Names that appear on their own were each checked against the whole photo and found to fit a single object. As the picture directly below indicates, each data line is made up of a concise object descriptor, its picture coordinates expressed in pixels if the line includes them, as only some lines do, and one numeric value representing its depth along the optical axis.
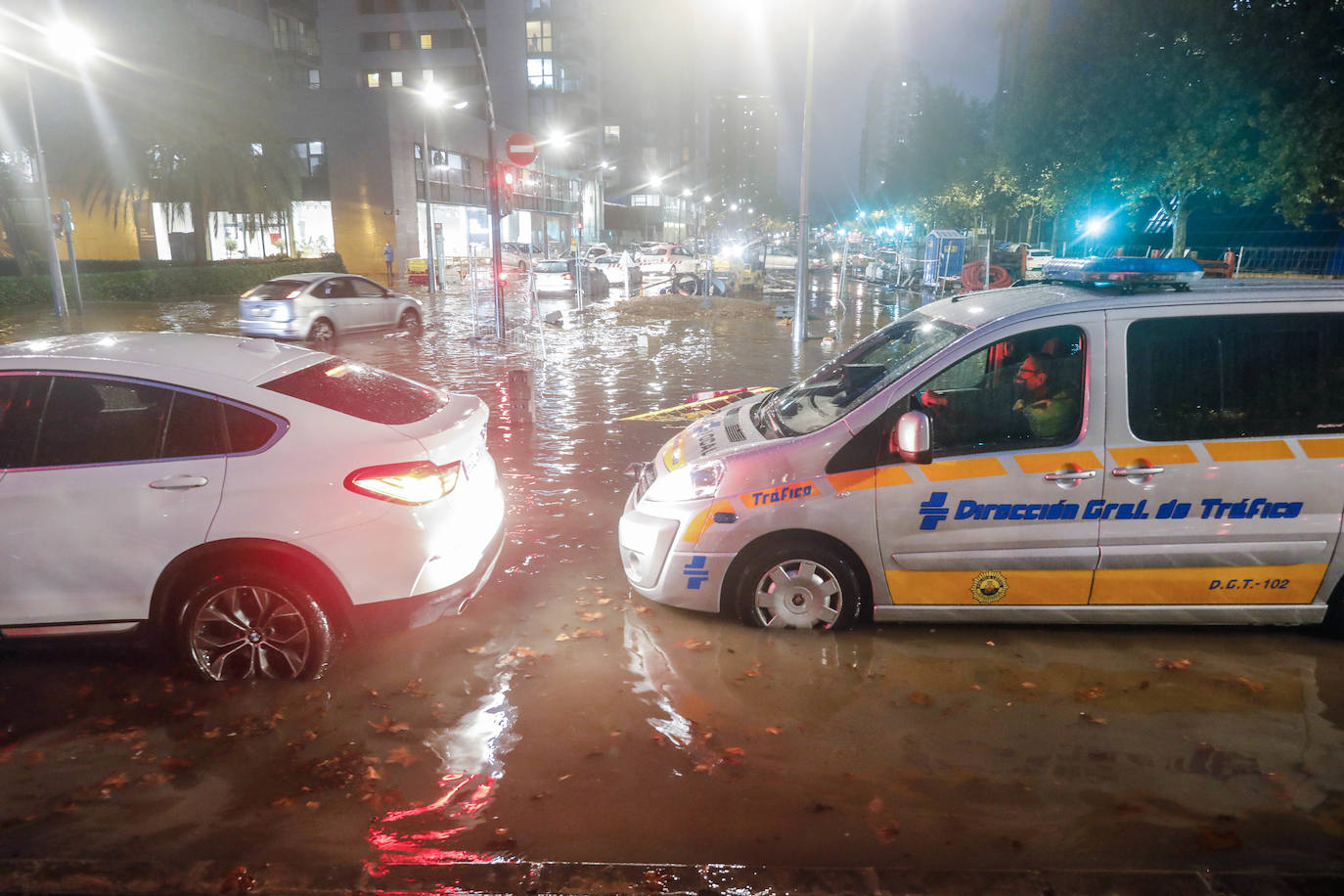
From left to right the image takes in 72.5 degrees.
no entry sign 16.56
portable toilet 33.09
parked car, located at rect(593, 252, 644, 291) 38.81
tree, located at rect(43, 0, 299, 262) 31.56
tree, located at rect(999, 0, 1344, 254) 21.81
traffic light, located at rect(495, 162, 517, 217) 18.31
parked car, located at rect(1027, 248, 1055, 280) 34.18
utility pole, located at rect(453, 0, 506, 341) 18.54
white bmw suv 4.23
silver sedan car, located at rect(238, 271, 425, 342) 18.89
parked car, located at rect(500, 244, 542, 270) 51.22
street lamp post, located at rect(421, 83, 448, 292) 34.16
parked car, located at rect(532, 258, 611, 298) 32.62
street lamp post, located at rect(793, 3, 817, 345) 19.09
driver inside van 4.69
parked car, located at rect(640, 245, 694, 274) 47.97
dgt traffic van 4.64
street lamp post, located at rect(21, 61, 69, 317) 24.41
